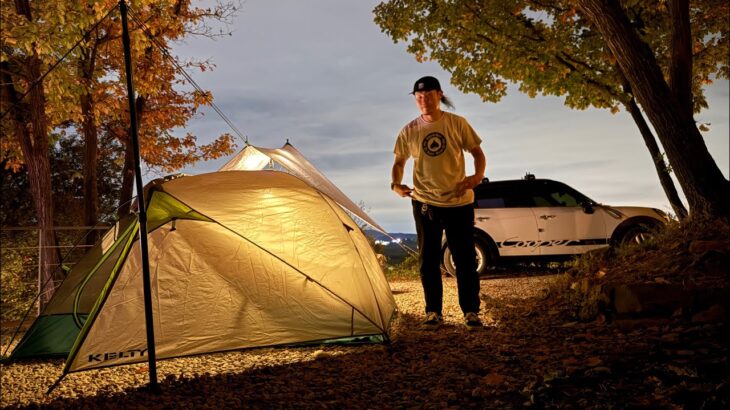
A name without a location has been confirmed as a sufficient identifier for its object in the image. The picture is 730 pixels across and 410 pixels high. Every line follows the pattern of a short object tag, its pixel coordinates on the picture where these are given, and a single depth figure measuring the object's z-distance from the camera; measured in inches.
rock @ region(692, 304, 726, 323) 157.6
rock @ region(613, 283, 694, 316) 171.0
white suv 387.2
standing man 194.2
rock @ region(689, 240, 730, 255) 181.5
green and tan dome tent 186.1
